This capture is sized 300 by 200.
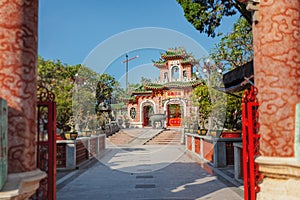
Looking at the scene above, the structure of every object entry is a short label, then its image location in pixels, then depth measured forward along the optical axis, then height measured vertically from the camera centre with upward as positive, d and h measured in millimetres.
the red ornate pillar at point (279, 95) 2717 +172
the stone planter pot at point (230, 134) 9807 -609
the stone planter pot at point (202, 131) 11883 -636
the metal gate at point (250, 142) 3176 -289
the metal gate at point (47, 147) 3156 -319
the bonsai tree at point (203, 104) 18244 +639
